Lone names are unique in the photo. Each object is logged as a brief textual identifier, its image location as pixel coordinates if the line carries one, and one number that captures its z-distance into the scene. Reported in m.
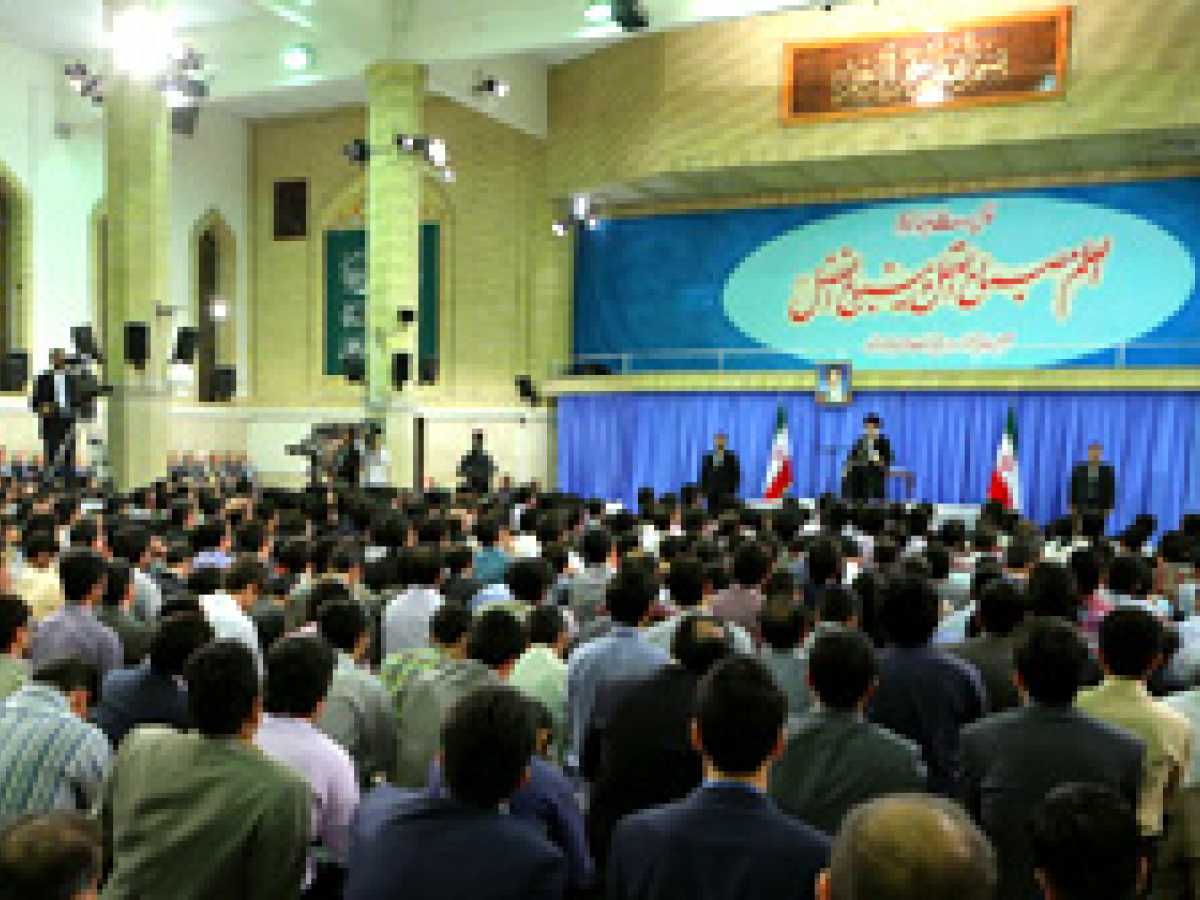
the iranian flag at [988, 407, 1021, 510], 11.42
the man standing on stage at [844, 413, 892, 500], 10.37
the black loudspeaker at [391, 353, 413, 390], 12.75
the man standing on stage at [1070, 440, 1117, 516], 9.88
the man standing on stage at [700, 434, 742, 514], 11.41
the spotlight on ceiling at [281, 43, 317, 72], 13.31
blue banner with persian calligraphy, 12.42
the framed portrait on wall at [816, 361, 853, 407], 12.46
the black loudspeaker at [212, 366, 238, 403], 14.77
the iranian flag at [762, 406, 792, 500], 12.77
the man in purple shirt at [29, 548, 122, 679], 3.28
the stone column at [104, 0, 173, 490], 10.38
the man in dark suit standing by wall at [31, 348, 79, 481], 8.78
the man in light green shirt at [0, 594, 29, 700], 2.72
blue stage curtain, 11.09
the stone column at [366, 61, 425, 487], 12.81
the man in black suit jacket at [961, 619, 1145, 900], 2.13
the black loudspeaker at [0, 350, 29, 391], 11.73
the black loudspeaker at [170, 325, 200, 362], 10.34
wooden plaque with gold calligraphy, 11.62
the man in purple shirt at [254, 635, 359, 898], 2.24
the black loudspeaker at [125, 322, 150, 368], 10.16
